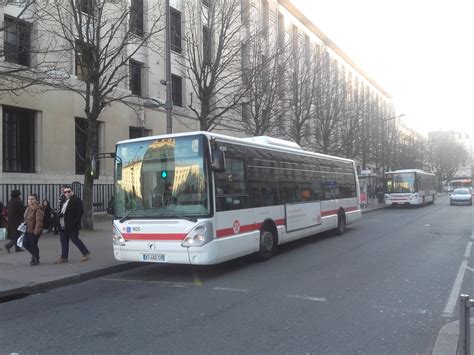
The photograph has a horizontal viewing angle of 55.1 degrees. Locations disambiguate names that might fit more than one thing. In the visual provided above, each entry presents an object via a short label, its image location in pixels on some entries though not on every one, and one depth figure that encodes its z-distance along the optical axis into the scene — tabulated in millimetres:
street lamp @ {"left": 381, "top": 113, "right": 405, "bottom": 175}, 45538
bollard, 3549
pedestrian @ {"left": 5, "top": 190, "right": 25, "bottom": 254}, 11719
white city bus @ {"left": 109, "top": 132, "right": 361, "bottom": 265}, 8625
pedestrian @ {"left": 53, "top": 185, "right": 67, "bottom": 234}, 11383
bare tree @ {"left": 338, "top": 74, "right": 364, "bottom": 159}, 34253
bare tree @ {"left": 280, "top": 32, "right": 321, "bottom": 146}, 25516
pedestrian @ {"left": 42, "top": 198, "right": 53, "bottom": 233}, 10829
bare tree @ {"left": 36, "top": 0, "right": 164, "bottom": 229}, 15102
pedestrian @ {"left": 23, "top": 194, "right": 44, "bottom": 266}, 9875
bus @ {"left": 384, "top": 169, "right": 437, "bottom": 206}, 35000
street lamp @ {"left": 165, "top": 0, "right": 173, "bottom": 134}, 14391
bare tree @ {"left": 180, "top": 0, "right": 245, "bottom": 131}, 18844
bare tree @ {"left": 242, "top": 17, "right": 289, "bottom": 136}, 20781
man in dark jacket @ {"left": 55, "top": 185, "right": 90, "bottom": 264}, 10031
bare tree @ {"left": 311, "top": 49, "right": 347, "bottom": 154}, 29078
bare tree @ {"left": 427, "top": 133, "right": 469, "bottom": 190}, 90188
